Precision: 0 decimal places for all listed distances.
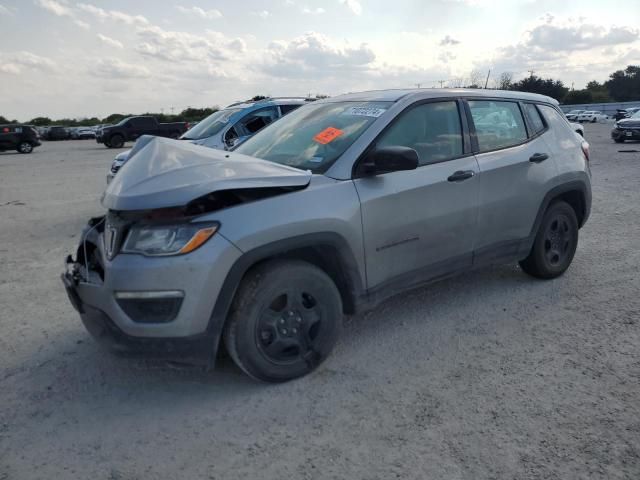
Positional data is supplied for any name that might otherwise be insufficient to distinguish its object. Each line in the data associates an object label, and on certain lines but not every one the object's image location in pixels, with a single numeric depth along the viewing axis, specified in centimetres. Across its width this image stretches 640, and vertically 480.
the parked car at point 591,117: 5053
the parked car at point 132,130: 3111
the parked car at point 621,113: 3753
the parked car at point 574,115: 5267
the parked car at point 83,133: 5237
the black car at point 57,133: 5009
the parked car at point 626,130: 2075
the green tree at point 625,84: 8281
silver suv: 286
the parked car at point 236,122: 931
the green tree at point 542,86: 7581
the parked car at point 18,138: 2802
